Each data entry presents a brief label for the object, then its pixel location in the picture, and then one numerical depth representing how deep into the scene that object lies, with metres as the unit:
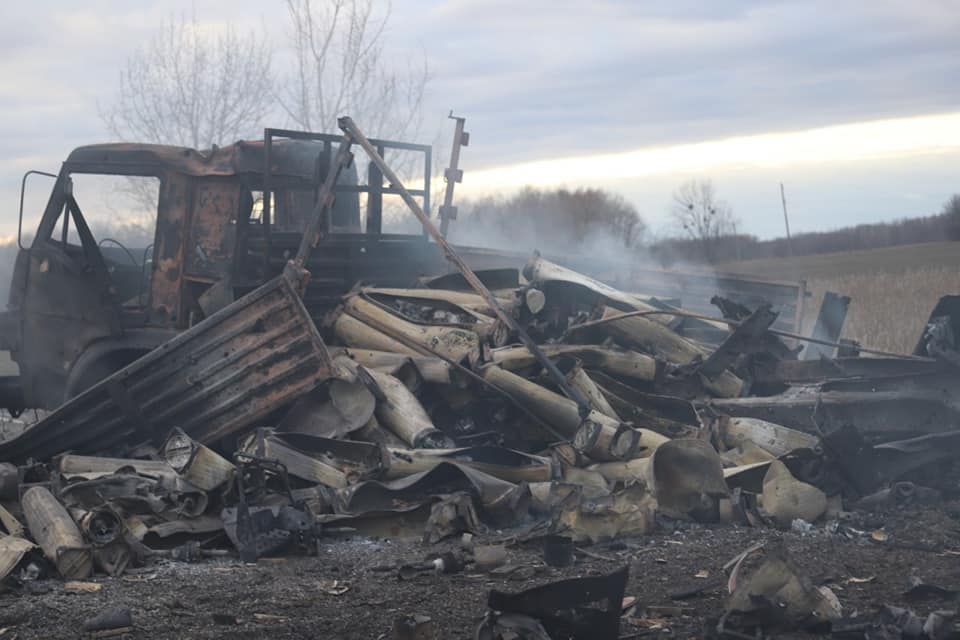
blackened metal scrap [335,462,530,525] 6.75
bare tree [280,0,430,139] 26.75
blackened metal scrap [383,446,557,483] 7.21
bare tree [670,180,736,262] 43.66
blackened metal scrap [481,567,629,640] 4.29
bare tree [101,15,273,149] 27.77
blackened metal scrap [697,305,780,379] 8.73
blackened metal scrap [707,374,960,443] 8.11
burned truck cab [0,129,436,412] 9.28
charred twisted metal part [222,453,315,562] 6.00
